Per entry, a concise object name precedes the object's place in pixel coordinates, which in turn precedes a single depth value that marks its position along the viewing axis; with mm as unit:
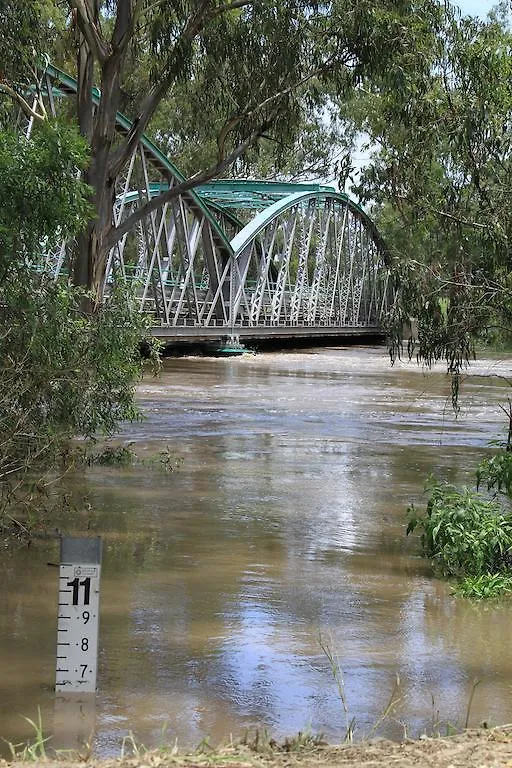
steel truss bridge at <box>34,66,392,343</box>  44188
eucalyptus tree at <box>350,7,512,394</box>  11062
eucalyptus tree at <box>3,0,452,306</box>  17656
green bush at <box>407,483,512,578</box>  9062
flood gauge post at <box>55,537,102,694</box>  5781
